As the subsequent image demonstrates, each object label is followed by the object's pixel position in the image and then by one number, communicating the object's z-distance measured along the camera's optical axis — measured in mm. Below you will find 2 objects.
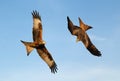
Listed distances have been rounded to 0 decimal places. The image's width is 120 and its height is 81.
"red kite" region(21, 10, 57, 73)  17125
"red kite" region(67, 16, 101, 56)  17266
